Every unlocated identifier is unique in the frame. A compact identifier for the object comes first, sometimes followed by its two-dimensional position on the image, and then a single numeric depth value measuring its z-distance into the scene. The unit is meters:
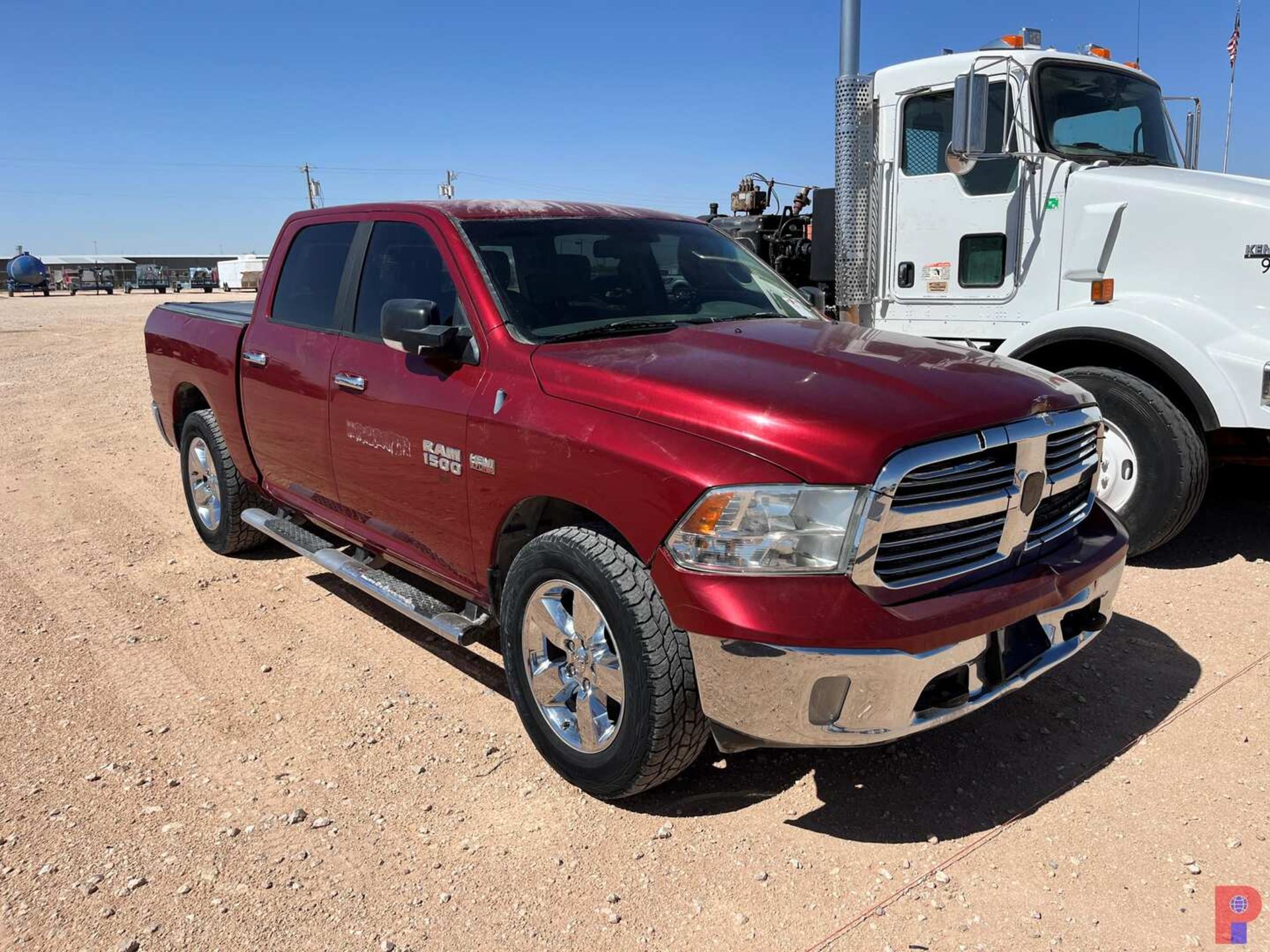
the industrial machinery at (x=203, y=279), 67.79
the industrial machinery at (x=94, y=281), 66.56
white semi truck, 5.01
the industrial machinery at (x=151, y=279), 69.12
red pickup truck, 2.63
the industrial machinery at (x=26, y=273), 59.13
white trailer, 66.06
